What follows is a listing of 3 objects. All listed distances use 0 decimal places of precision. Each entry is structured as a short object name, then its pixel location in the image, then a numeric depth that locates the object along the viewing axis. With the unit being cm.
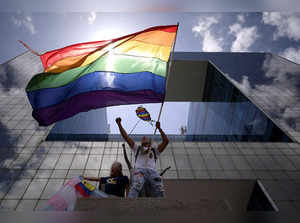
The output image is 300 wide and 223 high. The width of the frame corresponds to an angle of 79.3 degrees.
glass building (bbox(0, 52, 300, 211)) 850
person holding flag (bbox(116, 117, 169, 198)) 402
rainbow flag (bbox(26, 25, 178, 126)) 451
